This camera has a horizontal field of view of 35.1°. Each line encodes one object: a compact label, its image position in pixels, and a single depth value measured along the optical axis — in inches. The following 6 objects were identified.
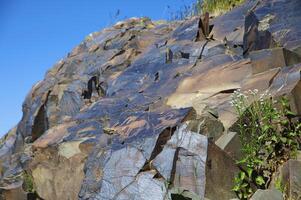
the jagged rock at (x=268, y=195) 144.5
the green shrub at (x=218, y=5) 353.4
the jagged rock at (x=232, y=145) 169.9
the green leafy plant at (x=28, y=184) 259.9
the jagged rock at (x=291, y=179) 147.7
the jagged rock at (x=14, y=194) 258.6
